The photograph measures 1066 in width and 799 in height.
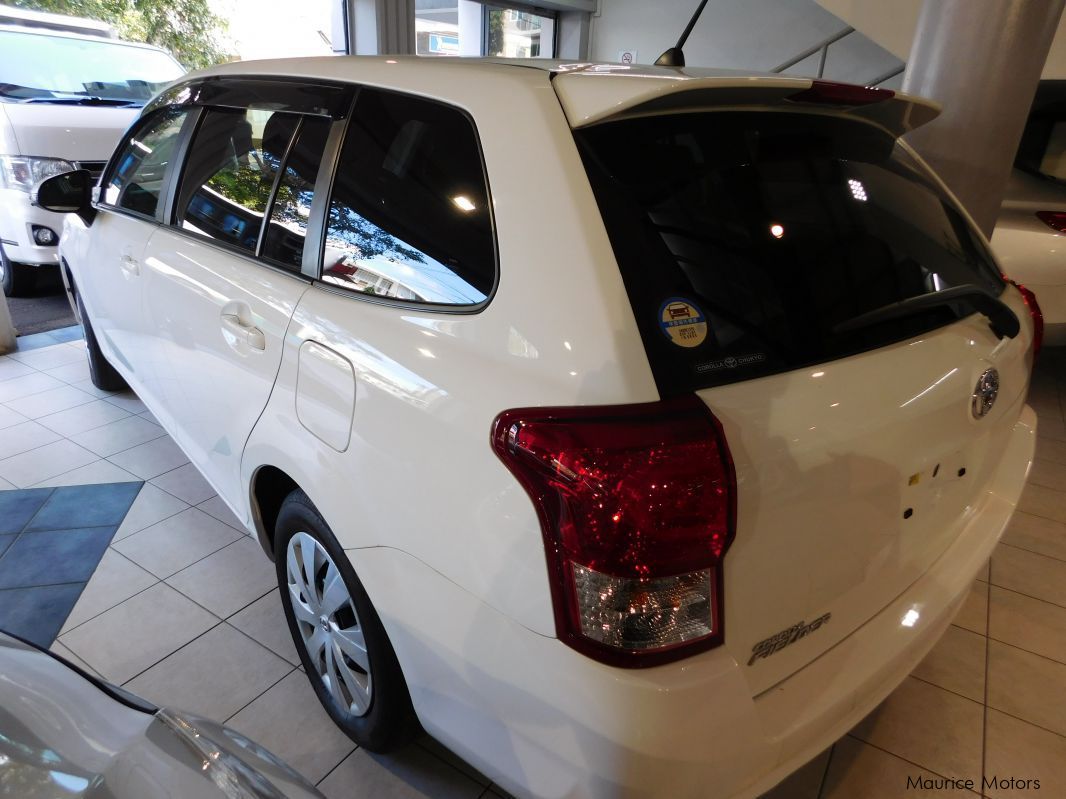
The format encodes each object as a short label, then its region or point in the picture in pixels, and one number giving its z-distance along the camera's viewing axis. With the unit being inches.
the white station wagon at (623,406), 36.6
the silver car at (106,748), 35.1
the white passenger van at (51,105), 173.5
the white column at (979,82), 98.2
